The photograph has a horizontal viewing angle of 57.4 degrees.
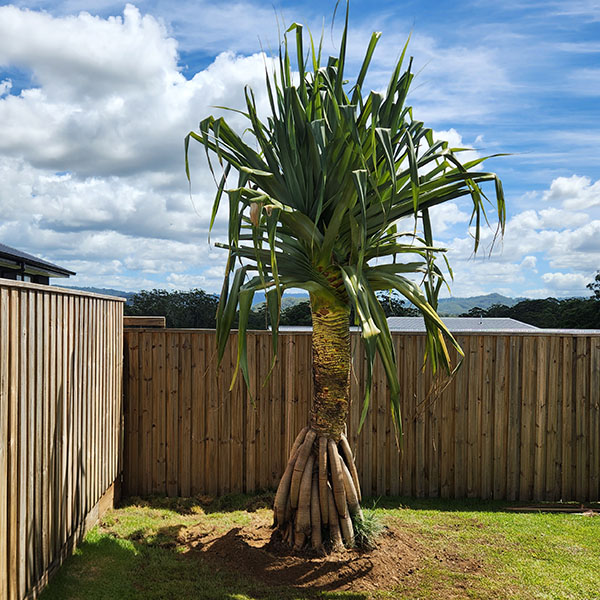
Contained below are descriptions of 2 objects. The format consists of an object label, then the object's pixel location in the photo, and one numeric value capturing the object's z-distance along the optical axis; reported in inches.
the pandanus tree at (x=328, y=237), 140.4
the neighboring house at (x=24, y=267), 373.4
